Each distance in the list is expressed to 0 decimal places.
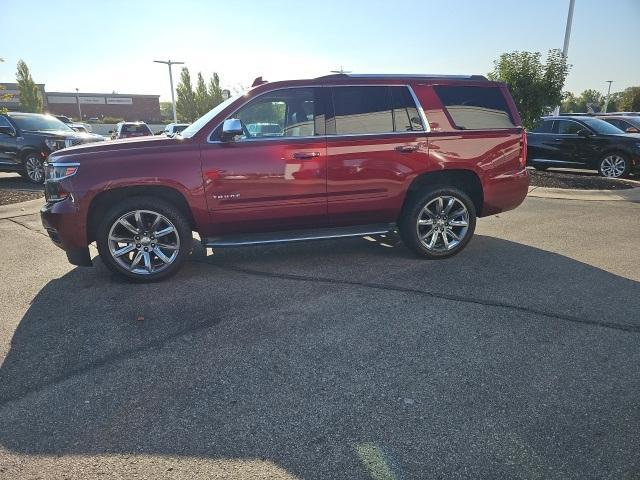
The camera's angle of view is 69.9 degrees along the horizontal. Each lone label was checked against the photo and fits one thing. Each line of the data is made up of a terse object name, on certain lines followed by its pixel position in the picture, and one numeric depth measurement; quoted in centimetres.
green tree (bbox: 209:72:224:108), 6332
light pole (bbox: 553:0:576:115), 1820
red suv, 461
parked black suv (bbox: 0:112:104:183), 1191
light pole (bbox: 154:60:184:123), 4606
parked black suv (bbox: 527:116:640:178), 1188
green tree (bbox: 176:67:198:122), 6209
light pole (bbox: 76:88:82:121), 6769
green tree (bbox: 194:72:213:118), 6089
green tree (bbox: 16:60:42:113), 5884
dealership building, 7100
